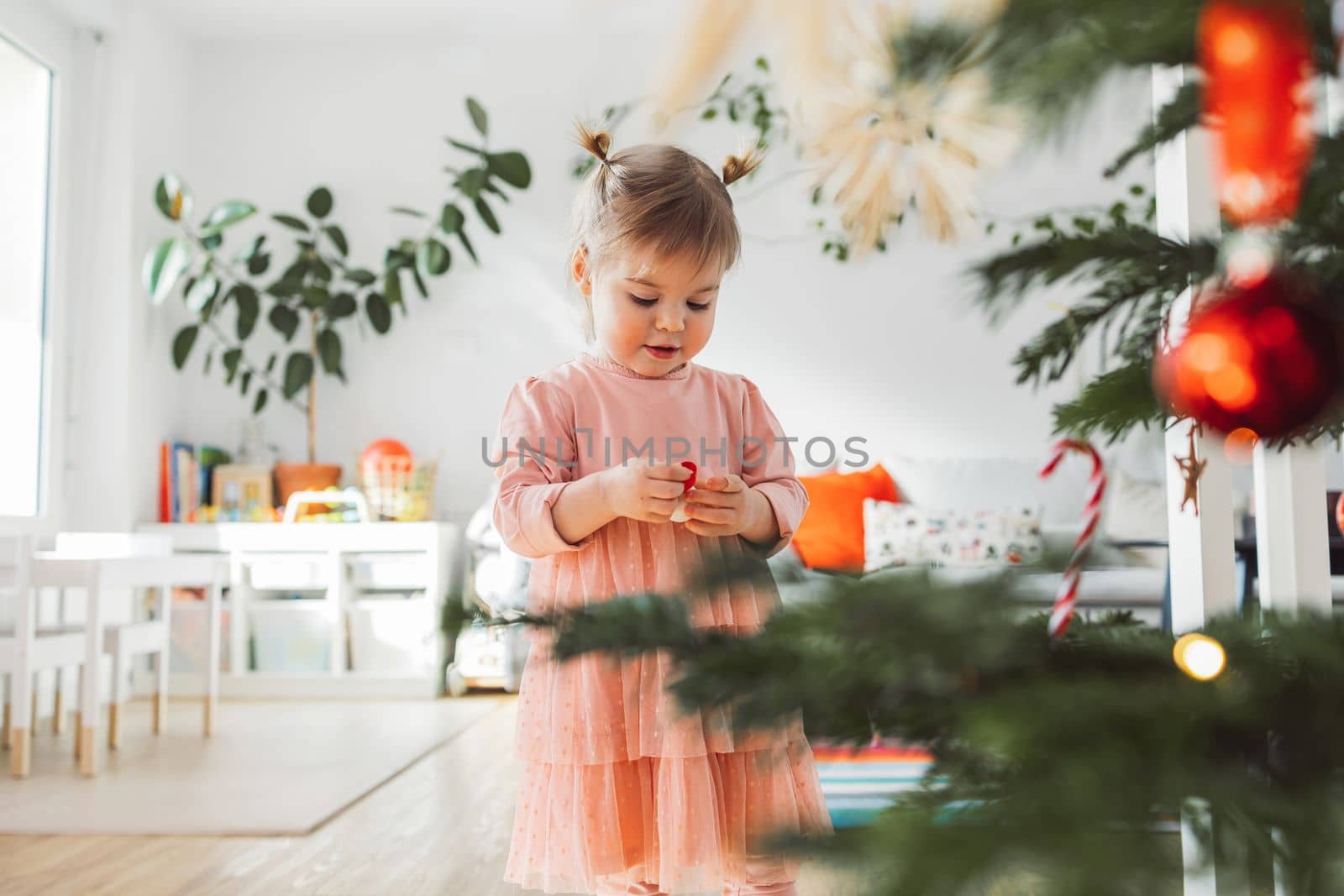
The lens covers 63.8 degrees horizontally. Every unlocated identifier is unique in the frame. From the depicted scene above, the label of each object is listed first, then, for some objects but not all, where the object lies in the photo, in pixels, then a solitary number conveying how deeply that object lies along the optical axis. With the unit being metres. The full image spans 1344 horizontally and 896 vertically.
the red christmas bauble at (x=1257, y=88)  0.23
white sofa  3.21
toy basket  3.84
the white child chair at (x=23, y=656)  2.37
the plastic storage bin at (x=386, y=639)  3.73
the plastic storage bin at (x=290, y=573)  3.75
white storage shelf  3.72
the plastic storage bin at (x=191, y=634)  3.77
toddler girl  0.98
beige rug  1.97
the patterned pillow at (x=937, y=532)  3.38
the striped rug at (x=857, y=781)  1.79
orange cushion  3.60
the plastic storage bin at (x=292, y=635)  3.74
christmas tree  0.19
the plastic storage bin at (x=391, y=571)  3.77
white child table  2.41
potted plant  3.88
